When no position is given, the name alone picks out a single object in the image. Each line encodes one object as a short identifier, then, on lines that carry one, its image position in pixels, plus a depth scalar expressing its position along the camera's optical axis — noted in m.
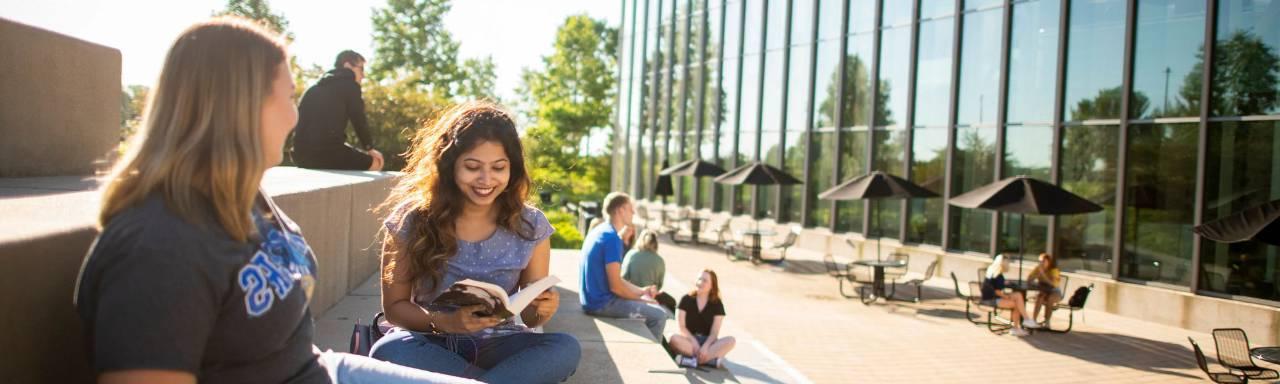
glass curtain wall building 13.69
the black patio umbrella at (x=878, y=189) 16.84
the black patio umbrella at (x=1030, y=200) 12.89
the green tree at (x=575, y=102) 51.09
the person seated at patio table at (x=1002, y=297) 12.44
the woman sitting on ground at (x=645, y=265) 9.02
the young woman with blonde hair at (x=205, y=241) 1.63
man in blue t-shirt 7.15
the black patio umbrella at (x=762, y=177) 22.52
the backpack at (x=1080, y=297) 12.61
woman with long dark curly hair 3.36
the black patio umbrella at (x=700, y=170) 26.66
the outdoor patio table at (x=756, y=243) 21.12
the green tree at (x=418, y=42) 59.03
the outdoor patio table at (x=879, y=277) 15.29
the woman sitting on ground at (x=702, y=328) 7.98
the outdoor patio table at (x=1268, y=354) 8.28
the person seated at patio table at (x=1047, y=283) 12.76
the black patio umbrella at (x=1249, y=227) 9.65
